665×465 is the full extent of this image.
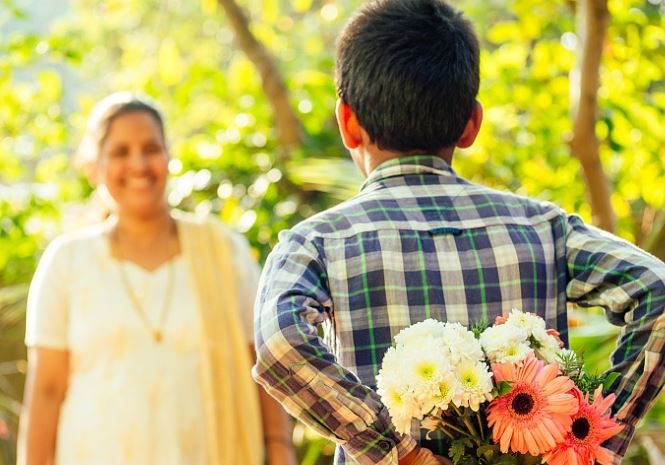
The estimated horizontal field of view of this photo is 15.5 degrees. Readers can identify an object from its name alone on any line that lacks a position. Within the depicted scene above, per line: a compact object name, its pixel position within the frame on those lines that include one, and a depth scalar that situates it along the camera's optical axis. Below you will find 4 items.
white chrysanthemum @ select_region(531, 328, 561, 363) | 2.70
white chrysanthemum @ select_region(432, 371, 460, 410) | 2.64
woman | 3.86
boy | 2.71
